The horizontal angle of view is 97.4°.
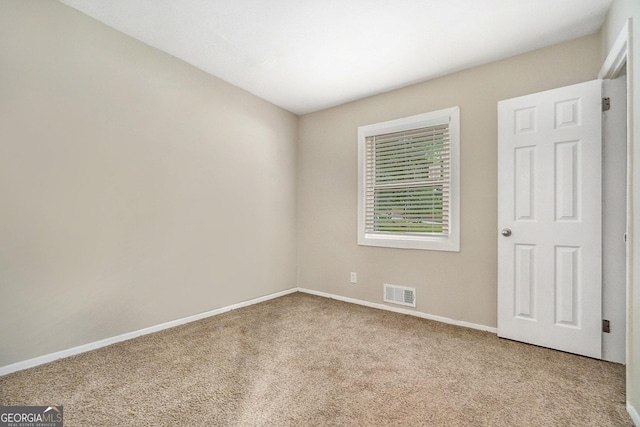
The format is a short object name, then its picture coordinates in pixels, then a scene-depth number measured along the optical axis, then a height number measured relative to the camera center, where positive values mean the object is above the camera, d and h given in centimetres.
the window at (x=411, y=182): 290 +35
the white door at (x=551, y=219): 213 -5
